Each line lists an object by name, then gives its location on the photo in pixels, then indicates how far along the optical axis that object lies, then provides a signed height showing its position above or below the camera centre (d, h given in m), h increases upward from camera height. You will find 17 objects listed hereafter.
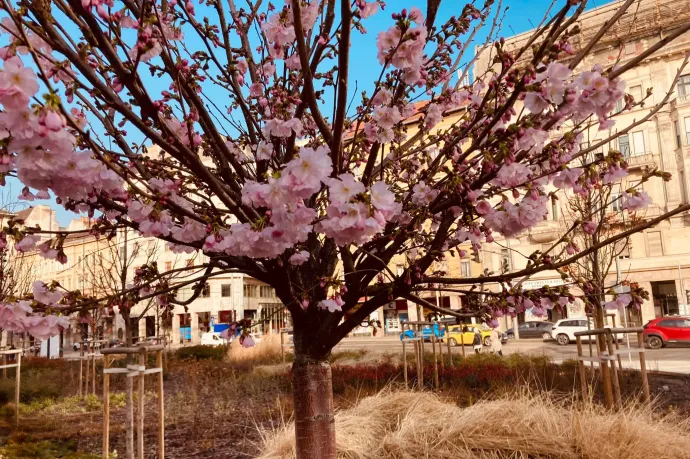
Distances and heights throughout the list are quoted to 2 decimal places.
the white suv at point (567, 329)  24.89 -2.21
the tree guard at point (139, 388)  5.18 -0.83
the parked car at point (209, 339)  36.66 -2.57
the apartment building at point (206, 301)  43.41 +0.10
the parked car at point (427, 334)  28.08 -2.49
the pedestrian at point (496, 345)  16.59 -1.89
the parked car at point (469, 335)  25.88 -2.35
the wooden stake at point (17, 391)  8.54 -1.36
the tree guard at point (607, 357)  6.02 -0.93
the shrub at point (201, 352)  21.30 -2.12
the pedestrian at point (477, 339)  17.97 -2.11
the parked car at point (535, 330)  28.33 -2.51
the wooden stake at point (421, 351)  9.40 -1.18
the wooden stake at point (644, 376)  6.43 -1.24
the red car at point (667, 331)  20.39 -2.14
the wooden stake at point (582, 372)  5.54 -1.07
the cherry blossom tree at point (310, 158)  1.84 +0.63
